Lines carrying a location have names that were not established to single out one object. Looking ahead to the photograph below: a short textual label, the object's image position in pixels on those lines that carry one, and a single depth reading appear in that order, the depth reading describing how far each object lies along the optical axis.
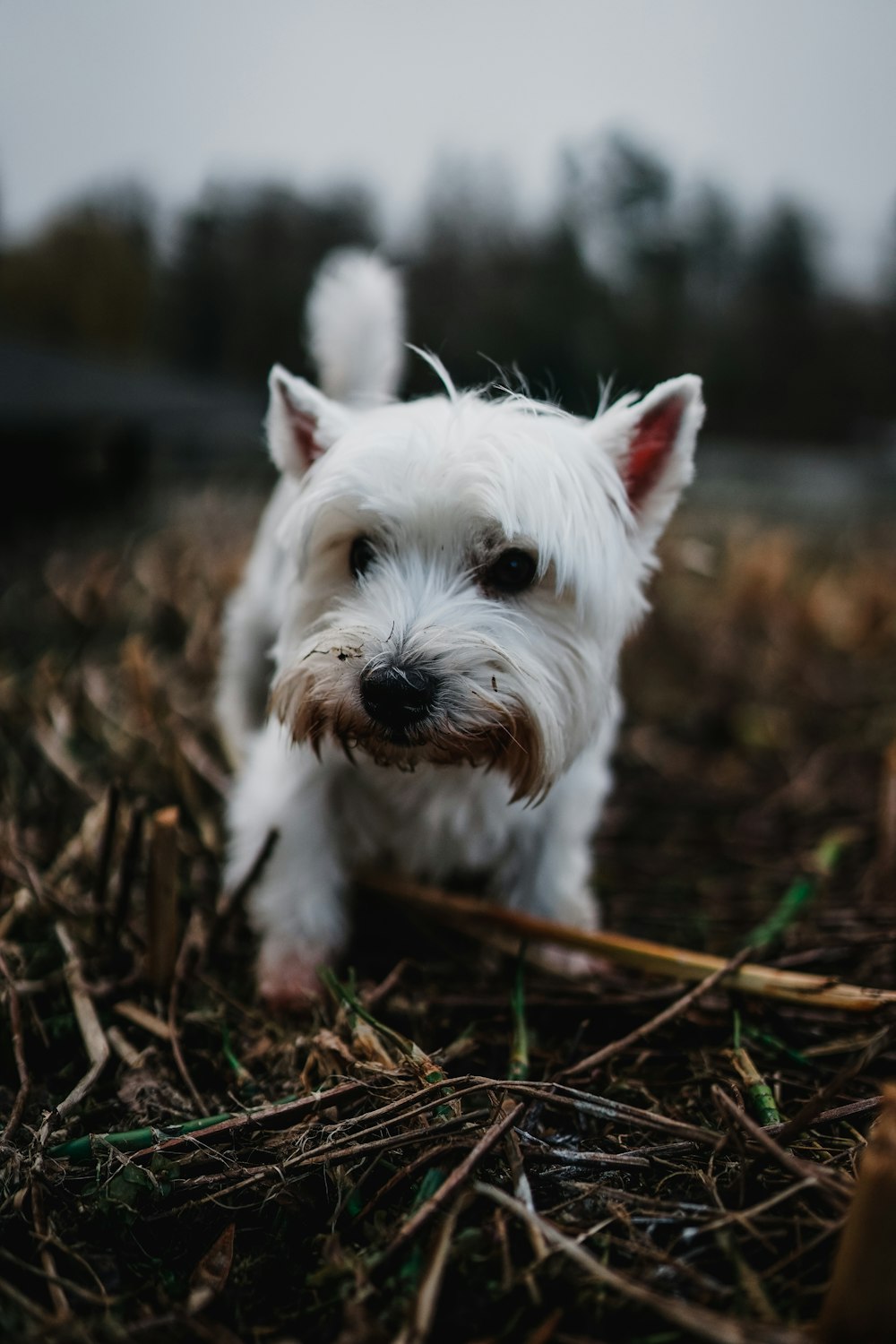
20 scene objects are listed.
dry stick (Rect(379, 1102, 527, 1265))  0.32
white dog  0.41
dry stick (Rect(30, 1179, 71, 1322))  0.31
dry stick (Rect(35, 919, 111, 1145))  0.37
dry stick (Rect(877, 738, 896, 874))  0.54
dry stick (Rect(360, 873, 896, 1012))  0.44
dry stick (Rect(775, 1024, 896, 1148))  0.33
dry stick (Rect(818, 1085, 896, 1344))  0.28
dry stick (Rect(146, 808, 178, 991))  0.44
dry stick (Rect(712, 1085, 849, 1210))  0.33
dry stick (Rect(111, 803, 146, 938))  0.45
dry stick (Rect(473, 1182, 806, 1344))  0.29
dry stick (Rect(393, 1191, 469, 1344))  0.30
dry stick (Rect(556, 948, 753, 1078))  0.41
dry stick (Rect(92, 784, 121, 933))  0.46
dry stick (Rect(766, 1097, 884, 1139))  0.37
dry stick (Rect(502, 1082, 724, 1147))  0.36
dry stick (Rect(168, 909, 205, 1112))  0.40
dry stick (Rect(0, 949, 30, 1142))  0.36
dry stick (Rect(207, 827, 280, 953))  0.46
